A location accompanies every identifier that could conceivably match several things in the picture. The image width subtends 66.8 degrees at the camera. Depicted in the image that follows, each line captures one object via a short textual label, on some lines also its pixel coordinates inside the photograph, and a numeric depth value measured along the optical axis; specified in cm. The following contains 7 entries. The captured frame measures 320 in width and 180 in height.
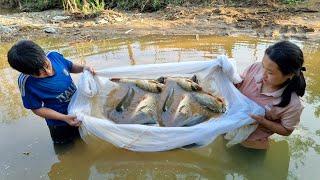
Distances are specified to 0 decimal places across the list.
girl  165
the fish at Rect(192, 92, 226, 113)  208
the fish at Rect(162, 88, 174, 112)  216
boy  181
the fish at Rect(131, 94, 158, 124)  209
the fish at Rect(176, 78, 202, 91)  217
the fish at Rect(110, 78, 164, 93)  223
